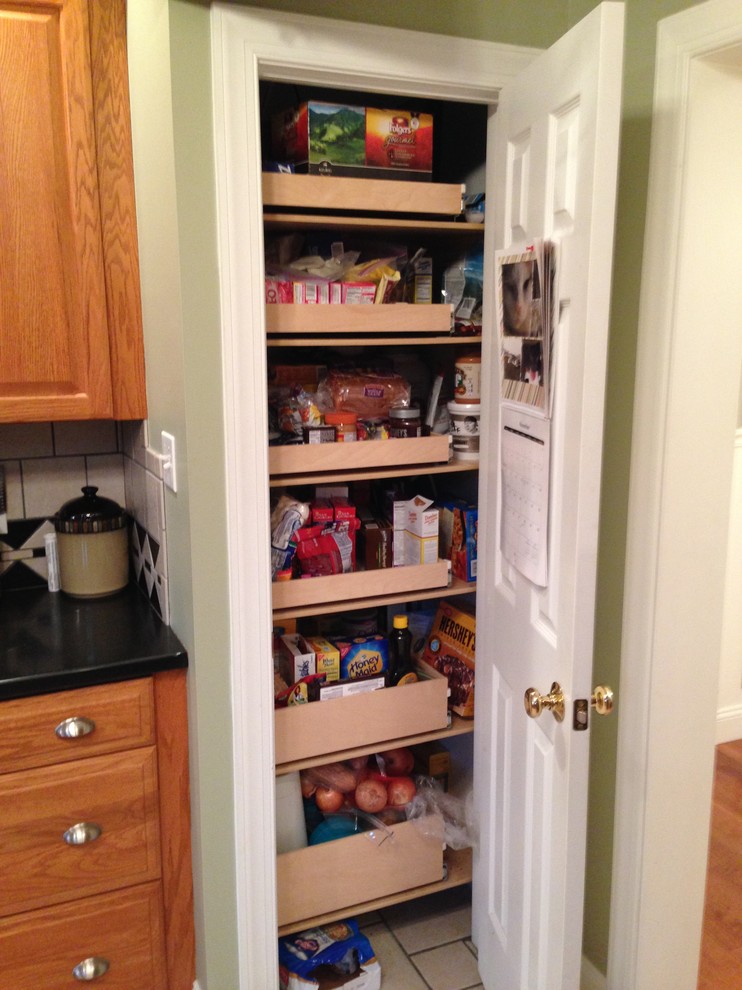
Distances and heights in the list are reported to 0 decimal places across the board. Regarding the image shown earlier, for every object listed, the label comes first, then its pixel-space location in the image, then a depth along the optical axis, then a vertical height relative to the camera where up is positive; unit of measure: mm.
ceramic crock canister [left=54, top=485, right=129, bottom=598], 1910 -488
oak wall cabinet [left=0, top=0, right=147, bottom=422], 1599 +231
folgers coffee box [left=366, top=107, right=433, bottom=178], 1654 +385
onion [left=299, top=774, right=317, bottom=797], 1892 -1026
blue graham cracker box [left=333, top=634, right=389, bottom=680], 1860 -723
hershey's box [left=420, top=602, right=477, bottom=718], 1916 -747
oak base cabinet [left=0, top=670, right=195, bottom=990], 1517 -946
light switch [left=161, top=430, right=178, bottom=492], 1549 -245
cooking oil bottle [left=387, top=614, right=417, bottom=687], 1898 -747
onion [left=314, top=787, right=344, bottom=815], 1877 -1045
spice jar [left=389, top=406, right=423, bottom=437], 1804 -193
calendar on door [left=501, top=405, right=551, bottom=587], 1366 -271
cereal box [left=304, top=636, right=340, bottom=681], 1833 -717
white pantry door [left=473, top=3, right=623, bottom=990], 1177 -338
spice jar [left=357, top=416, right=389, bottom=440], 1817 -210
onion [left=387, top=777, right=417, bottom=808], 1922 -1054
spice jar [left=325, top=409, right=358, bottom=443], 1768 -194
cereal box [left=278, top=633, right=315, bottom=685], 1801 -708
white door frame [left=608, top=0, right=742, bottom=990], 1382 -304
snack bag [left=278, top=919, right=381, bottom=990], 1760 -1340
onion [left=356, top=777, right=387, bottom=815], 1883 -1042
